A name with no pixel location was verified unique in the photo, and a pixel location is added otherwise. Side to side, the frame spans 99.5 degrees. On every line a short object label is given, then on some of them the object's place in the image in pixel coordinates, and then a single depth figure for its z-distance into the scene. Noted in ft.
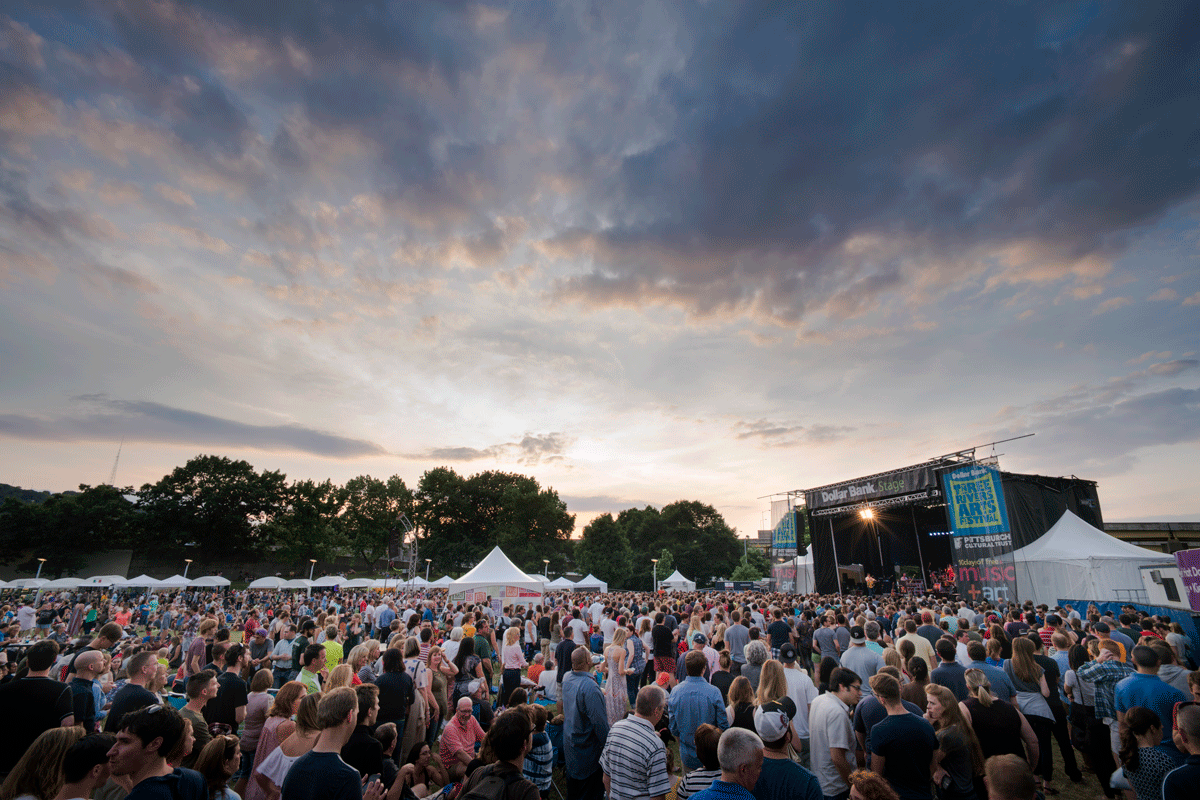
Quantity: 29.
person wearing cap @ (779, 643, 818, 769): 15.90
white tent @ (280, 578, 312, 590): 117.14
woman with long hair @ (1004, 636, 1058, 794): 17.01
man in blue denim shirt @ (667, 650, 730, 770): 14.40
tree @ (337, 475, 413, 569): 202.59
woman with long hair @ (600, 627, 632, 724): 18.93
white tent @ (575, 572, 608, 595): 114.32
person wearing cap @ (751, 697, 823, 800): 9.14
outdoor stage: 68.90
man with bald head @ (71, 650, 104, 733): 13.57
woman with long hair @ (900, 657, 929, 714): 15.12
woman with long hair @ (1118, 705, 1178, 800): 11.13
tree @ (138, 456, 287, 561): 163.53
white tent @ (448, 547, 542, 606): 69.80
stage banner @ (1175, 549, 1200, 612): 36.50
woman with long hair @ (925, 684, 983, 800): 11.50
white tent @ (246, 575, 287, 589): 112.57
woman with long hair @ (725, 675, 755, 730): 13.58
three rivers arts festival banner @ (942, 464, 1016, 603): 62.03
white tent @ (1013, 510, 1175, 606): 52.42
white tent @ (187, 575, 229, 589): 107.55
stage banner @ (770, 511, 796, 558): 100.99
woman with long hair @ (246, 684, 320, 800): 10.66
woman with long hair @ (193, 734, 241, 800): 9.19
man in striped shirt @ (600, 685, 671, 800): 10.85
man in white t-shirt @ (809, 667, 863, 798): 12.54
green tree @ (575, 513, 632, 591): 155.74
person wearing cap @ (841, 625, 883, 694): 19.07
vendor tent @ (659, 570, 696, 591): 123.44
